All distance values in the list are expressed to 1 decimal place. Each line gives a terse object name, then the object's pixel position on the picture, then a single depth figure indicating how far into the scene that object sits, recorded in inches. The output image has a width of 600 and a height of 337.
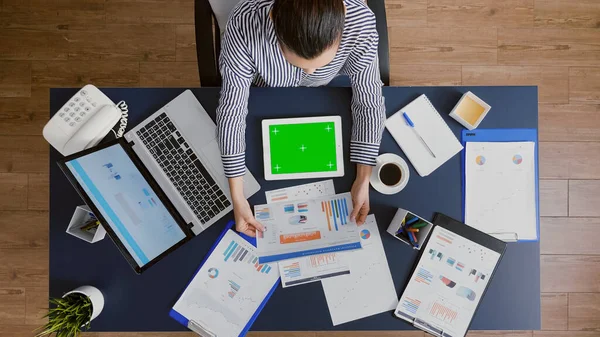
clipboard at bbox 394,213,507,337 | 49.1
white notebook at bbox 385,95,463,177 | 50.3
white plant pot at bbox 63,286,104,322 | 47.1
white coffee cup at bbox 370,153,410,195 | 49.4
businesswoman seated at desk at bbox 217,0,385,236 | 42.4
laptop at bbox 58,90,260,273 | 45.7
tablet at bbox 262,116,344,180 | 49.8
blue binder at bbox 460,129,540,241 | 50.4
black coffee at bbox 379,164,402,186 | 49.7
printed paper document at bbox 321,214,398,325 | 49.4
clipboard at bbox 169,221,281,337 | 48.5
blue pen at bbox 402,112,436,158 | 50.4
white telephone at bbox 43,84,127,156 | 47.6
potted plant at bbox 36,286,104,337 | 45.3
